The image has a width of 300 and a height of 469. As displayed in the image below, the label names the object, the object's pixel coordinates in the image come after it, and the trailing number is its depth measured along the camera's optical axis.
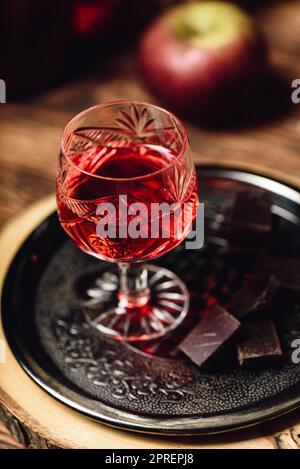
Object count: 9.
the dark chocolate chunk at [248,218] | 0.98
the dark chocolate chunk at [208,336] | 0.86
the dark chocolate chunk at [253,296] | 0.90
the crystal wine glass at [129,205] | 0.81
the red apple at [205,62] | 1.27
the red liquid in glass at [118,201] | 0.80
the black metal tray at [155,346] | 0.82
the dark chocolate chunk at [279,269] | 0.94
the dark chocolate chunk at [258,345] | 0.85
